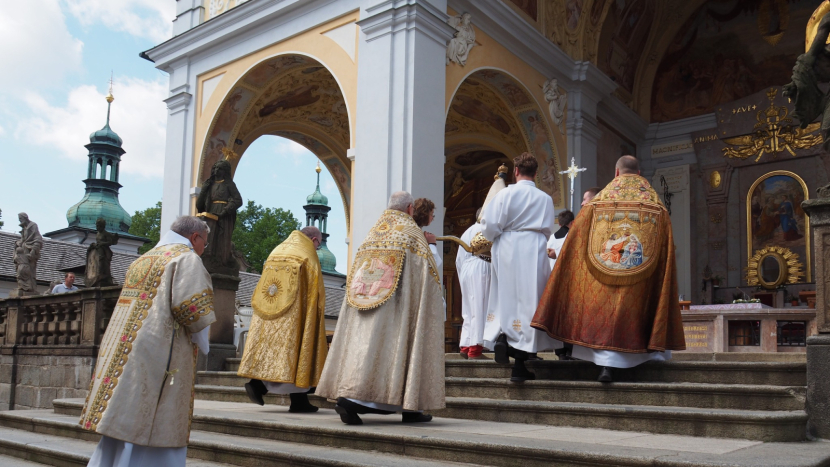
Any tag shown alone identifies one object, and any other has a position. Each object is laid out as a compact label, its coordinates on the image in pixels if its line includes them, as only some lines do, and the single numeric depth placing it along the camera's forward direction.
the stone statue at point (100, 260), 11.93
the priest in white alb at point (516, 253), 6.46
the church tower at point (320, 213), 56.53
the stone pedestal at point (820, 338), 4.64
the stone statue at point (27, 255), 15.49
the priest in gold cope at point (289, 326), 6.73
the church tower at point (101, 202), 42.53
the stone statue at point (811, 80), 5.17
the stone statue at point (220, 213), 10.12
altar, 10.88
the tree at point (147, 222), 46.78
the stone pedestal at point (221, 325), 9.67
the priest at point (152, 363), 4.16
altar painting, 16.64
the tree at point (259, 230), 45.09
